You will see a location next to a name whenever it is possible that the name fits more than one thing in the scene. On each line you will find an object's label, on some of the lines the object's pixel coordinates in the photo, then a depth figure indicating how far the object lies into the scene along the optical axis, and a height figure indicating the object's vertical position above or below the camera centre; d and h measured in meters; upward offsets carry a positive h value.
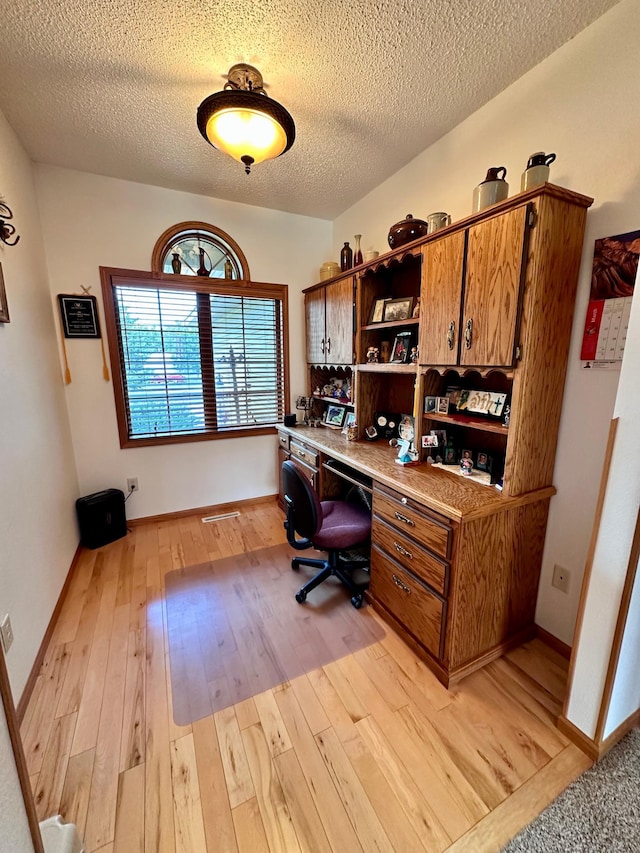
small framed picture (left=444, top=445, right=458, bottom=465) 2.02 -0.56
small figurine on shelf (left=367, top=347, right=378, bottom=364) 2.53 +0.04
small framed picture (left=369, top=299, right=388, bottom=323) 2.46 +0.35
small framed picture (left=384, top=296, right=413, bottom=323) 2.26 +0.35
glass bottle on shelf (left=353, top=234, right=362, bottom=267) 2.69 +0.83
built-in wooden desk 1.47 -0.94
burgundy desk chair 1.89 -1.01
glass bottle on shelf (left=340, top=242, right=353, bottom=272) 2.79 +0.84
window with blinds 2.83 +0.02
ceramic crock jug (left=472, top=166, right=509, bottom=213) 1.55 +0.77
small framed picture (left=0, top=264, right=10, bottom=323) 1.60 +0.24
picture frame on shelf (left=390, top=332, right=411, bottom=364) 2.28 +0.08
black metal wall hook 1.65 +0.65
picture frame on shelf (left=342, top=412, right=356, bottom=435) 2.86 -0.51
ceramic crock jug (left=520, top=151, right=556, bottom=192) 1.42 +0.78
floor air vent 3.16 -1.46
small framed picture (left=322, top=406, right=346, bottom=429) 3.12 -0.52
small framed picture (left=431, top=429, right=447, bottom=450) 2.04 -0.45
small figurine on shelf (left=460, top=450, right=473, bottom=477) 1.83 -0.56
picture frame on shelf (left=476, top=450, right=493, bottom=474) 1.85 -0.55
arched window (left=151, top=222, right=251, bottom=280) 2.83 +0.92
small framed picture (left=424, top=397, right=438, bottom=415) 2.03 -0.26
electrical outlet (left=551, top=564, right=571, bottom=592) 1.67 -1.07
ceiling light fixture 1.45 +1.06
